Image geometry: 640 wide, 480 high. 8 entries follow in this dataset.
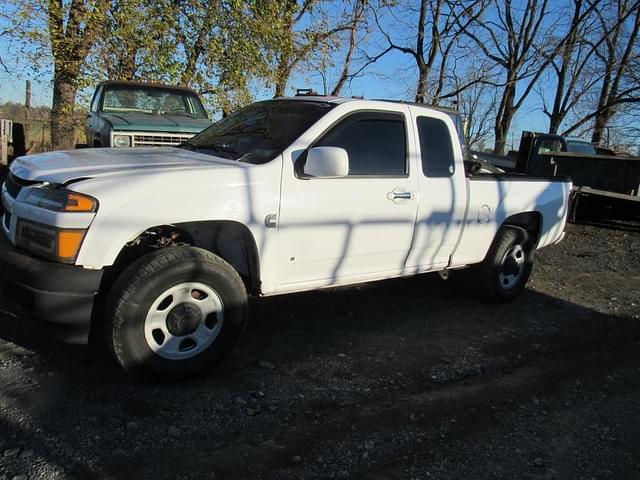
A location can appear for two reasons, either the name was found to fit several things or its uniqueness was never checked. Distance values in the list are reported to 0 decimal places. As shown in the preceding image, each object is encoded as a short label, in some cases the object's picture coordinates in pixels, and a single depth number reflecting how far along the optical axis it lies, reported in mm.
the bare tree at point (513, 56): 23094
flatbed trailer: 9820
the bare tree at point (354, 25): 17016
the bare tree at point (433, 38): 20781
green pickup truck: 7297
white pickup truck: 2938
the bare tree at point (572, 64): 22953
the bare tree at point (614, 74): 24078
